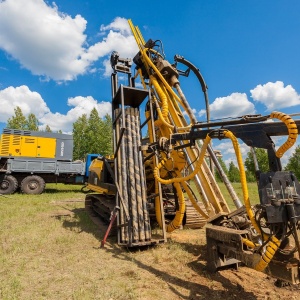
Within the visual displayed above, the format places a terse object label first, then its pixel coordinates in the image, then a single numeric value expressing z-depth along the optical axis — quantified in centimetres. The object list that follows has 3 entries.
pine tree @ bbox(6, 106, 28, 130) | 3644
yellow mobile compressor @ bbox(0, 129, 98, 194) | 1586
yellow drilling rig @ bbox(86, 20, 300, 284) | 313
